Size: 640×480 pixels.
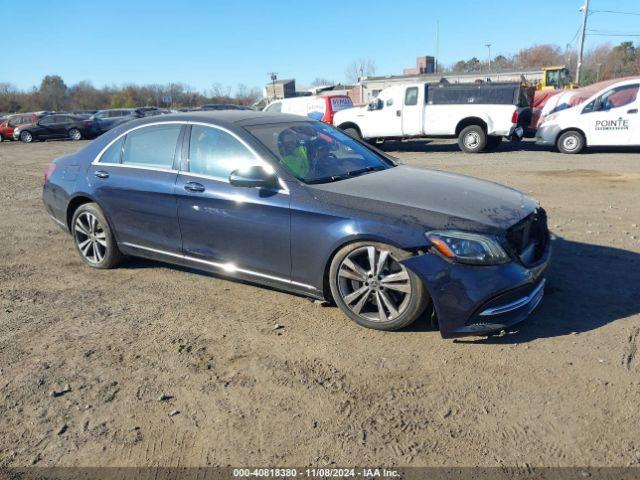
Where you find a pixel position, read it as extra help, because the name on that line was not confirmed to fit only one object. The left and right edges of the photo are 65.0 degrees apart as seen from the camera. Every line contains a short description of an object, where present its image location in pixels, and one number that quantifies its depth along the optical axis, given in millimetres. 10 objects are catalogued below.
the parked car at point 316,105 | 17750
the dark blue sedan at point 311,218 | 3299
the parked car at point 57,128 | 26812
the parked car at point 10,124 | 28477
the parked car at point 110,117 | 27500
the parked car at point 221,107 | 32594
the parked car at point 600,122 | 12695
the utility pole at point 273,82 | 56475
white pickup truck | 14789
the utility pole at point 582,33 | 36469
